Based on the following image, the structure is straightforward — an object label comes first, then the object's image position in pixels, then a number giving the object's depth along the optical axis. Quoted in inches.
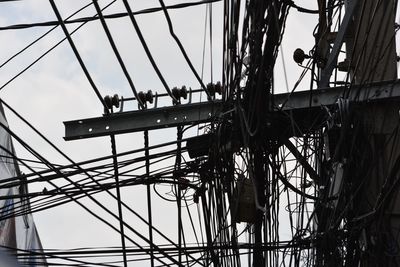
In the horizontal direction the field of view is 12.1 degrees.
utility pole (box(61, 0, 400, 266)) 475.9
